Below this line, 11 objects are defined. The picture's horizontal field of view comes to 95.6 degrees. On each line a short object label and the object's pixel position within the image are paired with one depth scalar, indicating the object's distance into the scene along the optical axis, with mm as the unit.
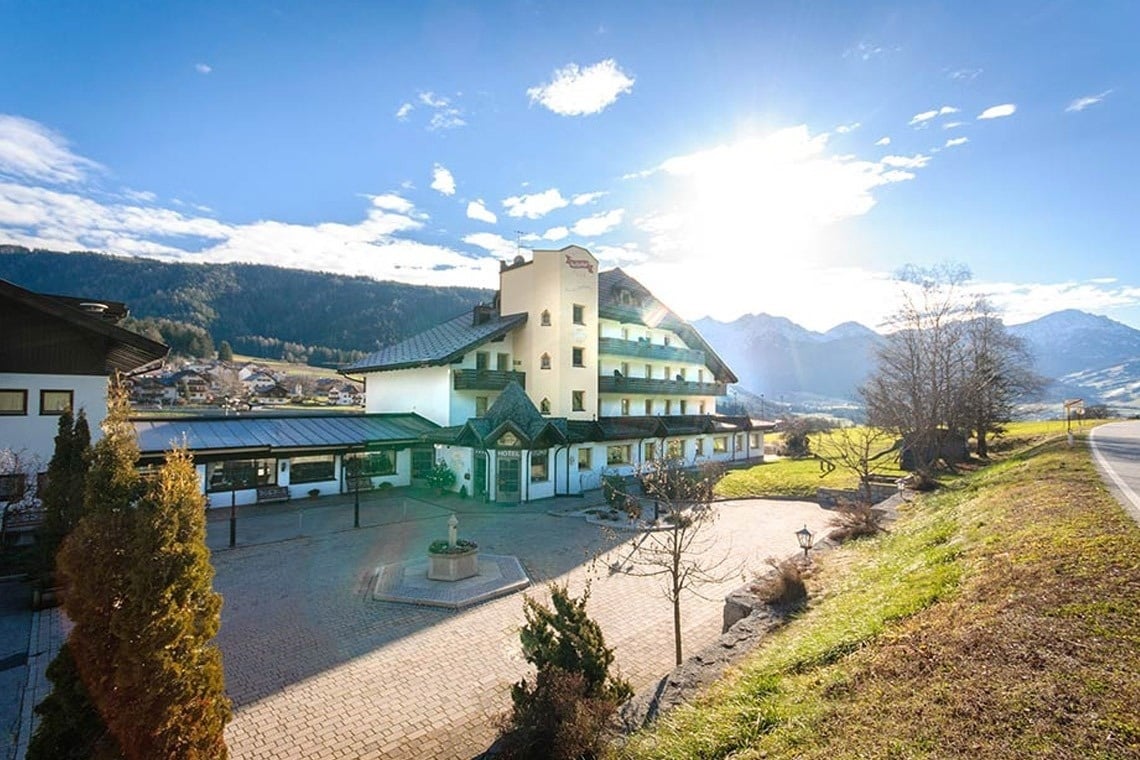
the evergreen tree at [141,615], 4914
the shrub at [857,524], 16141
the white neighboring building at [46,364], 18859
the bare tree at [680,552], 10281
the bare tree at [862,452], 21119
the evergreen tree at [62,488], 12188
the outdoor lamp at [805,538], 14461
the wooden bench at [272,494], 25000
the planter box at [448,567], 14570
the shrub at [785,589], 11016
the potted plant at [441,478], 28984
